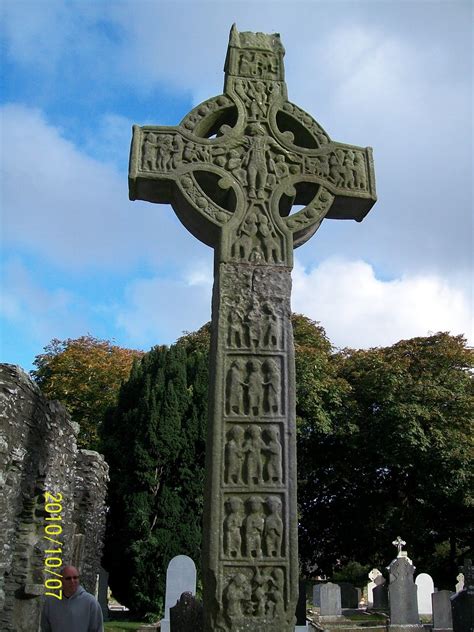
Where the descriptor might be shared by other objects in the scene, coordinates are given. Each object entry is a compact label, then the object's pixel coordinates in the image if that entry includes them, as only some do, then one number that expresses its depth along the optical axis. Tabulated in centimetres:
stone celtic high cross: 385
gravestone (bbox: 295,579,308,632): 1324
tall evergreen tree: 1653
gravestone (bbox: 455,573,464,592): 2287
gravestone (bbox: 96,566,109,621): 1837
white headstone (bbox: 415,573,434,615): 2042
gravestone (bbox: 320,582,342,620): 1916
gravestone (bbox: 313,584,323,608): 2284
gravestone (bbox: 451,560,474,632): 1404
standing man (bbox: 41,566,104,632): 399
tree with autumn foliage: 2691
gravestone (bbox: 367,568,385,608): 2420
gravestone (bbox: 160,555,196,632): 1309
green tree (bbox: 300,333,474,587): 2150
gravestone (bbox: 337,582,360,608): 2405
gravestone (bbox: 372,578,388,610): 2275
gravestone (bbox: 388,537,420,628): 1669
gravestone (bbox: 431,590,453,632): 1612
